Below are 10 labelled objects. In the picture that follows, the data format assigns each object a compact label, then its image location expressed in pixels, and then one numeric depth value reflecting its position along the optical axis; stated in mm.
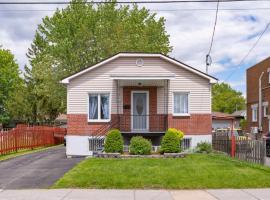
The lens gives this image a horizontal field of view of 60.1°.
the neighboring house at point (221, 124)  33439
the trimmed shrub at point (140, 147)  10381
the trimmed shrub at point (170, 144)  10505
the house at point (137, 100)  12448
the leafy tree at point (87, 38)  22791
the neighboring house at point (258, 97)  21464
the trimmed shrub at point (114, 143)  10467
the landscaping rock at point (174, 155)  10198
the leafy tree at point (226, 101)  53479
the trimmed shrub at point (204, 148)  11857
